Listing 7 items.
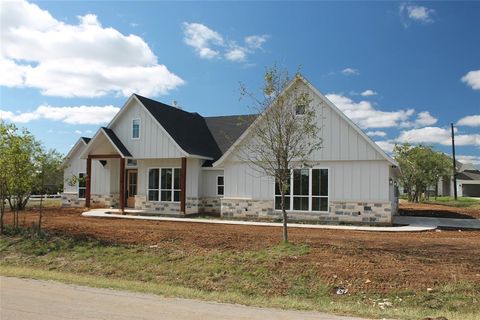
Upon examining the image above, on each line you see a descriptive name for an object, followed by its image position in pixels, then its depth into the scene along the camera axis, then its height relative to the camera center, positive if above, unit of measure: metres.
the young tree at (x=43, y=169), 15.26 +0.50
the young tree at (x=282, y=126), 12.40 +1.68
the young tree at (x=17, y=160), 14.38 +0.75
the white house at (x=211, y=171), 19.59 +0.71
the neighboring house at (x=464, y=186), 65.44 -0.08
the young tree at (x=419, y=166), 39.88 +1.84
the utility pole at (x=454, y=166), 46.97 +2.08
